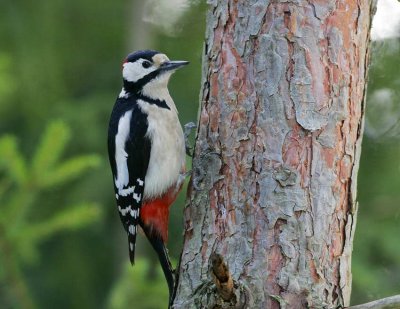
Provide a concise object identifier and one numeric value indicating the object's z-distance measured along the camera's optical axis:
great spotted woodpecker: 9.45
